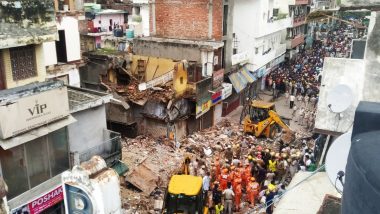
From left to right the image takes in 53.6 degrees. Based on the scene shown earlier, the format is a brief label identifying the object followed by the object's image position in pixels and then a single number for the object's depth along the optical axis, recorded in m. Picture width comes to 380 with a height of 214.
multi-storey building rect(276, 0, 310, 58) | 37.53
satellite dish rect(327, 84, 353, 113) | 12.12
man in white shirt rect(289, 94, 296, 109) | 27.40
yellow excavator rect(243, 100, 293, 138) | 21.23
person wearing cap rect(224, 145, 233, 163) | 18.52
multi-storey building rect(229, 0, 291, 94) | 27.52
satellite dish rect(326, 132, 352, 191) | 4.86
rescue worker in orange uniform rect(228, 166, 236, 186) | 14.83
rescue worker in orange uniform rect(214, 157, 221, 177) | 16.06
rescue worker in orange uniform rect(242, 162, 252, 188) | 15.26
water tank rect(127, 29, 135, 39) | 28.98
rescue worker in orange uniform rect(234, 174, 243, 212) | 14.32
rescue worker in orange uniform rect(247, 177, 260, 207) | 14.30
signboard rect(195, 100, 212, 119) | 21.38
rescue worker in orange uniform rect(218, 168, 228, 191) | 14.82
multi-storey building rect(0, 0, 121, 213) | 10.35
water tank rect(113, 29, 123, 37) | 31.23
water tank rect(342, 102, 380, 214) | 2.56
